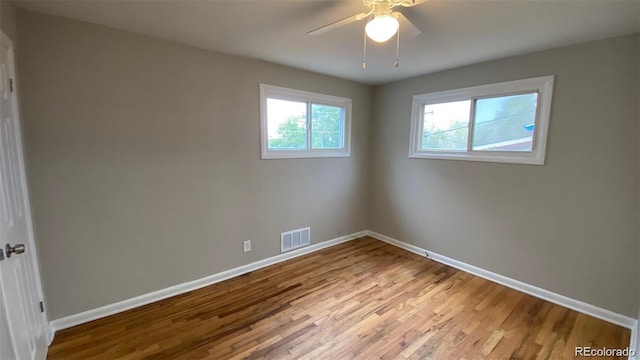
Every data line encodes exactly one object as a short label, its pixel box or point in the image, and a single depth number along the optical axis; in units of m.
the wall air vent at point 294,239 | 3.37
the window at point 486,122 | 2.56
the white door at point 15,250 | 1.34
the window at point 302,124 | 3.09
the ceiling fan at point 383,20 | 1.41
